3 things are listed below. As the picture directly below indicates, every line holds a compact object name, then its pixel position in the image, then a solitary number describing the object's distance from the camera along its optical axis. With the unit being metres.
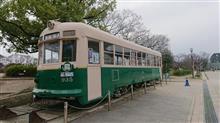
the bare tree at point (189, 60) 43.78
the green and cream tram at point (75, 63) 5.21
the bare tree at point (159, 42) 29.32
